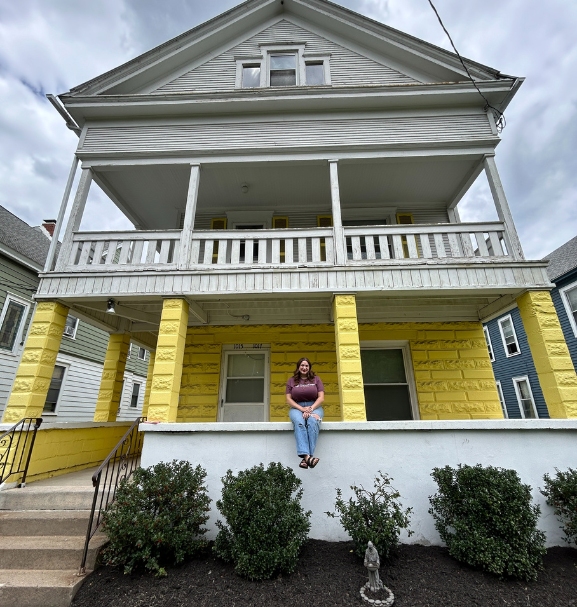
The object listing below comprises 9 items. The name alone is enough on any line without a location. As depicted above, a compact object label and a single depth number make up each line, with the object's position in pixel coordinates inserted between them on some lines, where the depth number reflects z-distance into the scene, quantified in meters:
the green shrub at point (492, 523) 3.16
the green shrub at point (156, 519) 3.24
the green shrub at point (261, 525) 3.16
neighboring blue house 11.06
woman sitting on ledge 4.02
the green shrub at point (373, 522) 3.32
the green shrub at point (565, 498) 3.61
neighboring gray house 9.71
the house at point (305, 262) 4.30
